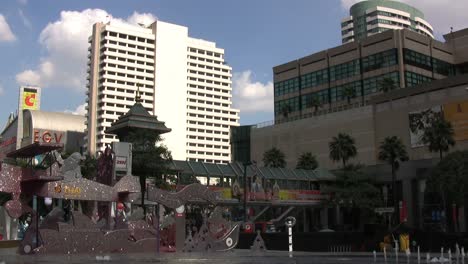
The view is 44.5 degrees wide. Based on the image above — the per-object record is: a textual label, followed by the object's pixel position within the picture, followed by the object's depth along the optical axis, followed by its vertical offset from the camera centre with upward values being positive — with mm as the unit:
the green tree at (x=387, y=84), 115062 +21717
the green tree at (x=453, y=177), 60288 +1642
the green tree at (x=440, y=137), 81875 +7971
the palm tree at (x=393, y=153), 84312 +5829
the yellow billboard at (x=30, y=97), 195875 +33918
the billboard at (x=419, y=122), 101062 +12647
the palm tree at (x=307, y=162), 104500 +5712
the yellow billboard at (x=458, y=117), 96062 +12724
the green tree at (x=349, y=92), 124875 +21944
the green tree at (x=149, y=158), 58906 +3822
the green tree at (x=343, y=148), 93812 +7353
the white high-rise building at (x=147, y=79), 177250 +37507
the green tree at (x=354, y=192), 80250 +128
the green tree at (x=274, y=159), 109062 +6633
